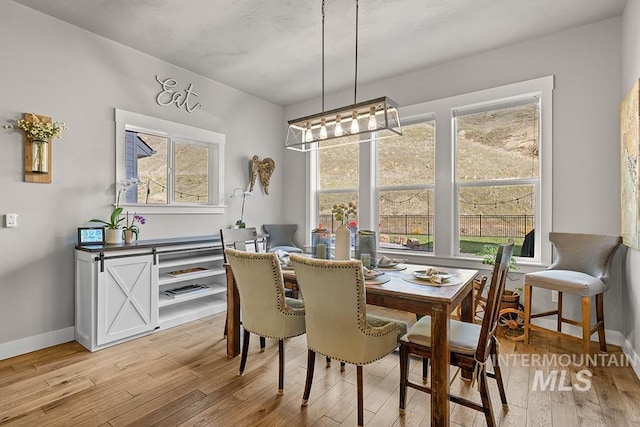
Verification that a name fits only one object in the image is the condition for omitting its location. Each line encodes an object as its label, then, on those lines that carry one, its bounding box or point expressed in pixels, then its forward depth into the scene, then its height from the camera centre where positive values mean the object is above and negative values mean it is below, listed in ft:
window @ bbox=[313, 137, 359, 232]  15.61 +1.64
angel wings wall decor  15.78 +2.07
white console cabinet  9.33 -2.43
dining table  5.67 -1.64
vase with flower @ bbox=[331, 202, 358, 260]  7.97 -0.67
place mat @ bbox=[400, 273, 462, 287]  6.70 -1.44
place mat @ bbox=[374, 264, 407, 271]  8.39 -1.41
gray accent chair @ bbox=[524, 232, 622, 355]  8.66 -1.73
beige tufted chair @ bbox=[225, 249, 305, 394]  7.02 -1.92
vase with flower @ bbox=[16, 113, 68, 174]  9.06 +2.08
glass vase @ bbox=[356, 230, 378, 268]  8.28 -0.87
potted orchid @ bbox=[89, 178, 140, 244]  10.25 -0.33
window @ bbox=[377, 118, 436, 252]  13.43 +1.05
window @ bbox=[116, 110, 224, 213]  11.69 +1.86
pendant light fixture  7.62 +2.42
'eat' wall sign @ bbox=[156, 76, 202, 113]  12.39 +4.49
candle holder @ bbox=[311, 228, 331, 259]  8.59 -0.83
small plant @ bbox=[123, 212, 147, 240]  10.99 -0.43
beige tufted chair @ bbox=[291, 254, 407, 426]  5.74 -1.91
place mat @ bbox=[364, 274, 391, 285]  6.84 -1.45
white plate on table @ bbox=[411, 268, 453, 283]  6.86 -1.37
